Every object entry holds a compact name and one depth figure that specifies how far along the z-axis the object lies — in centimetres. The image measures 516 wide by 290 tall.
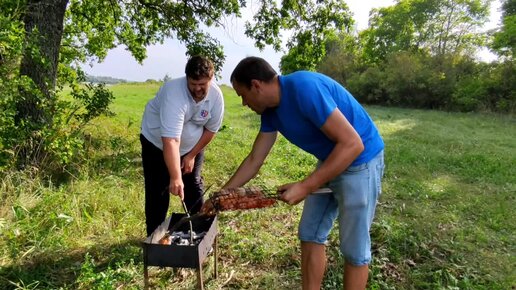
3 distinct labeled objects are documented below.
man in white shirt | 295
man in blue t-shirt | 212
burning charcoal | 290
